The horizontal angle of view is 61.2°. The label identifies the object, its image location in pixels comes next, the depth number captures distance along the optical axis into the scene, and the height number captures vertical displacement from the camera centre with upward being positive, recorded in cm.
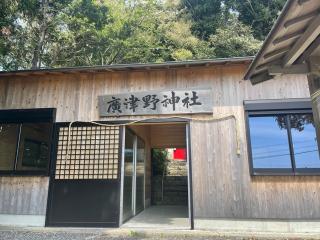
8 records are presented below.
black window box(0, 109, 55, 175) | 626 +92
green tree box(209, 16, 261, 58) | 1631 +831
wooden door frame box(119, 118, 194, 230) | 554 +45
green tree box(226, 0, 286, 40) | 1836 +1122
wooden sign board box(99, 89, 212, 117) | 593 +166
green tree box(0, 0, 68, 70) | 1222 +683
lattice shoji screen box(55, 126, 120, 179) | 597 +55
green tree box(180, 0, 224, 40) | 1916 +1147
